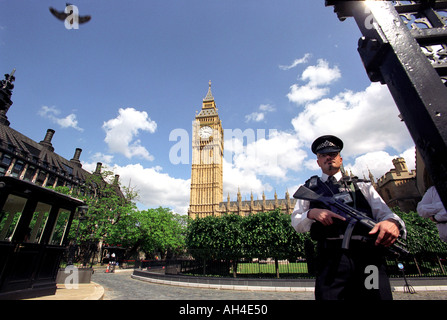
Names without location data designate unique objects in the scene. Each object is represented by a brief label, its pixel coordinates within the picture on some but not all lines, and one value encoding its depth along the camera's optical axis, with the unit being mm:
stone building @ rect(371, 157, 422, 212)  29359
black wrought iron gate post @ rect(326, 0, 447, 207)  1358
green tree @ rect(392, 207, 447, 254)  15266
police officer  1855
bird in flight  3911
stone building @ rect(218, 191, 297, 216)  75750
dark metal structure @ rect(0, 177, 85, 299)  6465
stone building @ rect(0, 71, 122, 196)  36231
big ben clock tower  74062
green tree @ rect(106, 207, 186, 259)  28062
